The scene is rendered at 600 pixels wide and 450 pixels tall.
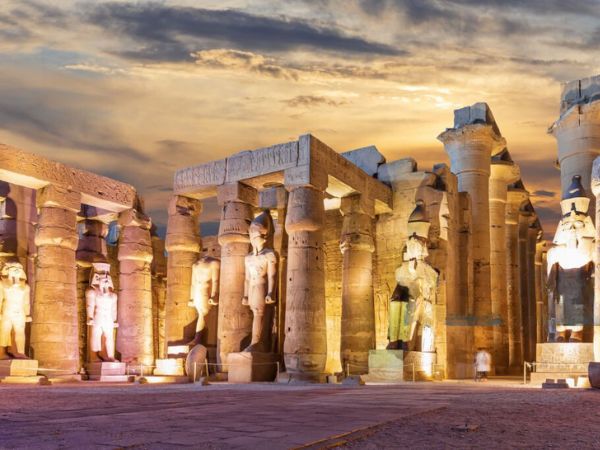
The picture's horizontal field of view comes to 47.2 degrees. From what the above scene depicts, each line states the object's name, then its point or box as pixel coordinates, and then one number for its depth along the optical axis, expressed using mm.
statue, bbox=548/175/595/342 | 16234
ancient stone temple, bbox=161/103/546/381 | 17719
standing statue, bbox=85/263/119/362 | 20109
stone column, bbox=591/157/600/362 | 14305
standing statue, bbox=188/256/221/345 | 20344
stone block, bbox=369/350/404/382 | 17141
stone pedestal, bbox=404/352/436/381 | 17344
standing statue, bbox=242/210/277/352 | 18234
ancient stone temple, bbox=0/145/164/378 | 17891
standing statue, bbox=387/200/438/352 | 17672
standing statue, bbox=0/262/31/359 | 16969
